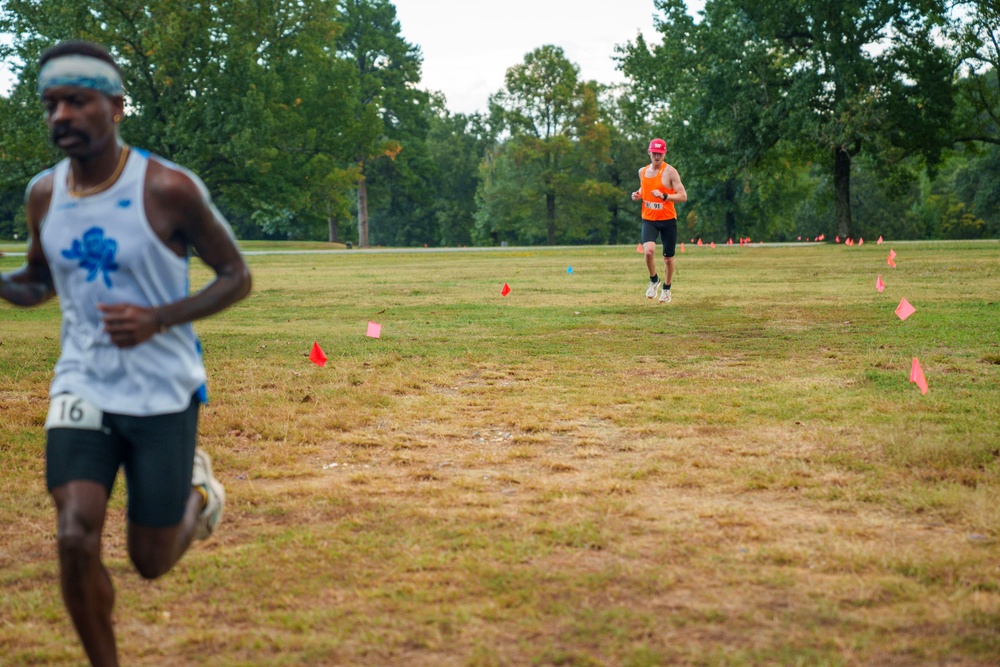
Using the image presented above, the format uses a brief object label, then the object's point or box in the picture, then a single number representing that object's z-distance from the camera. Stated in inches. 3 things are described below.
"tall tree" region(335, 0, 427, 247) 2827.3
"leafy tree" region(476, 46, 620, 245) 2770.7
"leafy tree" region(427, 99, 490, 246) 3380.9
